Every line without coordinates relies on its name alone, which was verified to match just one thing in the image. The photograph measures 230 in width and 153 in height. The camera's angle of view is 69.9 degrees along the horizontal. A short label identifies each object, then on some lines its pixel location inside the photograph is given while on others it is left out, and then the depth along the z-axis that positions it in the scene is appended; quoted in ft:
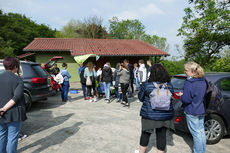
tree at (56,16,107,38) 111.45
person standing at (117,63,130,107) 21.83
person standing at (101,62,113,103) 24.47
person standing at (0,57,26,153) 7.80
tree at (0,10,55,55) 89.30
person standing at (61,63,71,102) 24.59
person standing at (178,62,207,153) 8.77
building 54.52
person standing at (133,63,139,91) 32.97
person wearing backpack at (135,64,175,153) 8.21
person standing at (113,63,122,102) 23.97
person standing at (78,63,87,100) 26.14
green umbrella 31.74
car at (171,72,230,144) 11.84
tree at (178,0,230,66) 50.16
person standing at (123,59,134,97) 28.52
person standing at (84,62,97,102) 24.95
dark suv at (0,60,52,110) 18.80
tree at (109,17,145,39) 134.31
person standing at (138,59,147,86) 27.63
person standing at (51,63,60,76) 30.67
